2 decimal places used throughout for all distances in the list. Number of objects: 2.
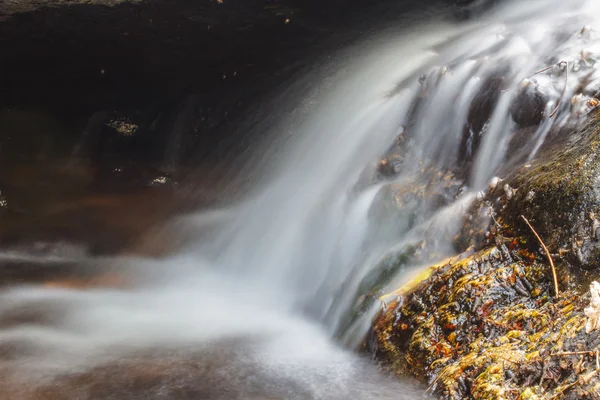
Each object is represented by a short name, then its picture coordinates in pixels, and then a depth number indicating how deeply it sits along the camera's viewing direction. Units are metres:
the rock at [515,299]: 2.49
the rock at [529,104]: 4.21
